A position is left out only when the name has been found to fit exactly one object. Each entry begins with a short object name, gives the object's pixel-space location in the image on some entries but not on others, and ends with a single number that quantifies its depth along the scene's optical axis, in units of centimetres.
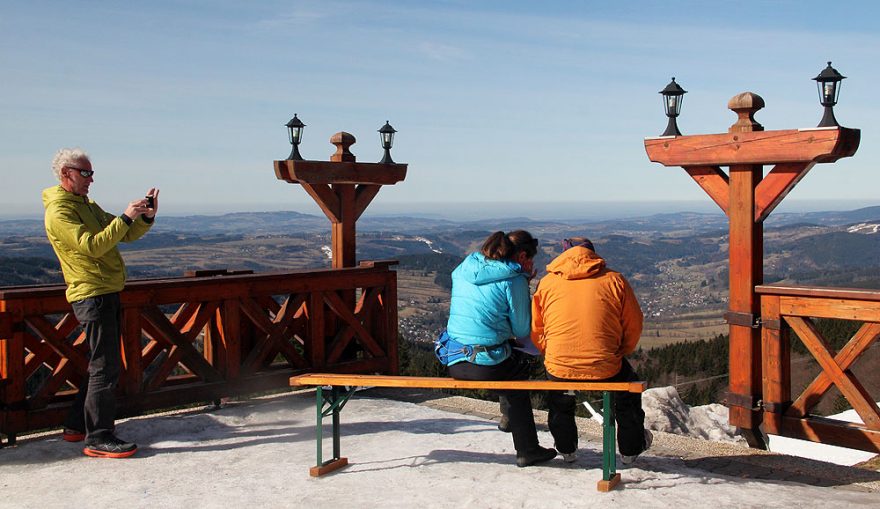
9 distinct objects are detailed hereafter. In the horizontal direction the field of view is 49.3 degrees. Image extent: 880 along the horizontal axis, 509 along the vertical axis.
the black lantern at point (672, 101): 739
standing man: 526
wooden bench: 471
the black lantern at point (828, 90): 664
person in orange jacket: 488
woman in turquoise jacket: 504
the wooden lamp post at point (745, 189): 673
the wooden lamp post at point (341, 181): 788
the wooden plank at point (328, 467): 517
